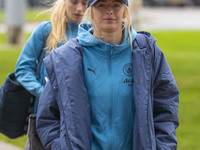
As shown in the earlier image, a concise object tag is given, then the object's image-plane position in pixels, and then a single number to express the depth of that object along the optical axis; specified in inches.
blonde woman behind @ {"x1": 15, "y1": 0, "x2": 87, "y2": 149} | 283.9
